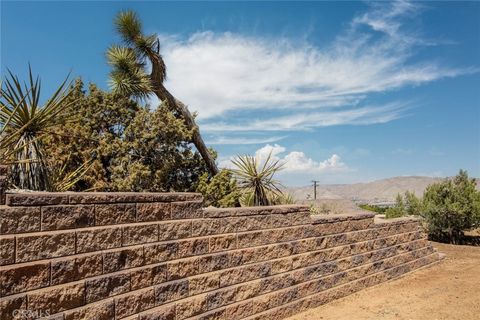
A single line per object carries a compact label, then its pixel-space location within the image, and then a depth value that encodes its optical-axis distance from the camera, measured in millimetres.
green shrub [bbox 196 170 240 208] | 15953
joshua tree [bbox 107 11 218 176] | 16500
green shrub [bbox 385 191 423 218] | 17745
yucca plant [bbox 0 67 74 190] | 6641
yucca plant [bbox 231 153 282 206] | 11008
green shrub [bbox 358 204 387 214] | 24125
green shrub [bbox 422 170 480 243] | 15594
